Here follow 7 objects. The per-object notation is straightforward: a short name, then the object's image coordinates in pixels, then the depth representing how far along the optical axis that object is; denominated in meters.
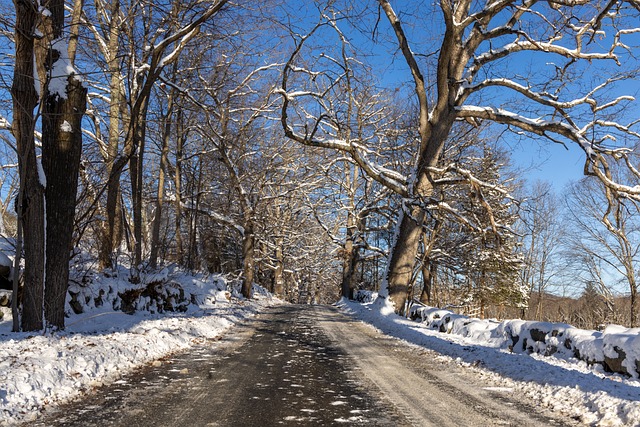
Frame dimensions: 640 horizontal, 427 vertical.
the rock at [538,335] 7.80
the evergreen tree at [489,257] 13.62
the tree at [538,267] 36.34
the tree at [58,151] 6.80
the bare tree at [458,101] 12.12
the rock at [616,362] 6.09
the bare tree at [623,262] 21.34
